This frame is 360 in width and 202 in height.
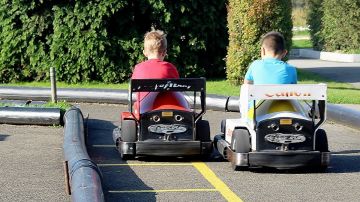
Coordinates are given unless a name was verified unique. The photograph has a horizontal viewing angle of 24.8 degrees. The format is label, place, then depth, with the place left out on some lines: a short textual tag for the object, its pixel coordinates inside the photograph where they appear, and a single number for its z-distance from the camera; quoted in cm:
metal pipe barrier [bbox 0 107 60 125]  1305
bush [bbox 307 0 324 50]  3897
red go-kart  972
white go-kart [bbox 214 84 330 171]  902
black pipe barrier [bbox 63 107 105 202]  678
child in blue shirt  965
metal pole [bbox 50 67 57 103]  1534
